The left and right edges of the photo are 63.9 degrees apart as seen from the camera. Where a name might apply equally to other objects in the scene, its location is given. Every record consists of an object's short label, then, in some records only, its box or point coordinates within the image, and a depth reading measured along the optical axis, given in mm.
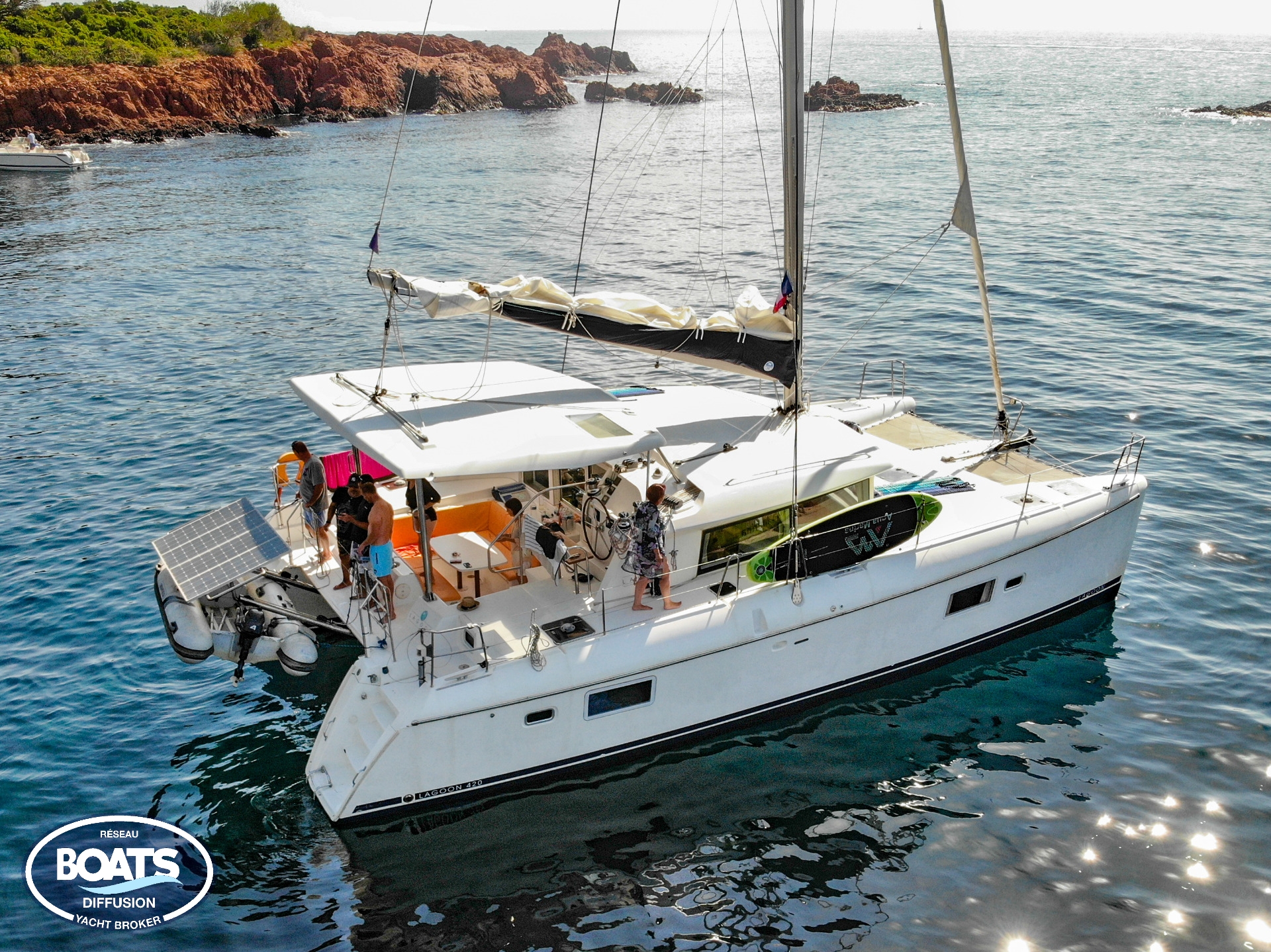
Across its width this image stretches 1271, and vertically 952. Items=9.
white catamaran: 10508
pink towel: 13859
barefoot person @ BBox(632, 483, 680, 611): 11031
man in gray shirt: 12438
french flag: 12234
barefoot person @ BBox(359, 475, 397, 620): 10930
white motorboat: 52844
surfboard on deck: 11633
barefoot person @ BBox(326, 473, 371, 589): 11461
